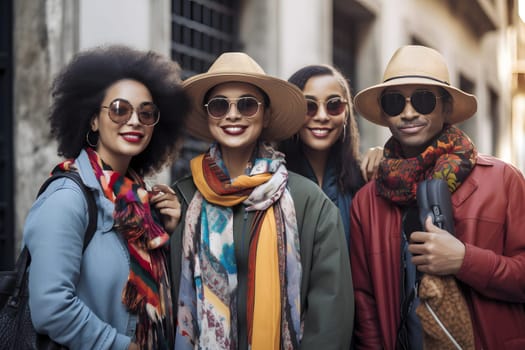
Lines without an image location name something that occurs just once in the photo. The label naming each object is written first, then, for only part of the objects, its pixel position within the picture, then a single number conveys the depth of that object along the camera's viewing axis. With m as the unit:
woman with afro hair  2.73
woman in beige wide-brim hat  3.09
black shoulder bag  2.75
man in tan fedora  2.95
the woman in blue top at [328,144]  3.88
